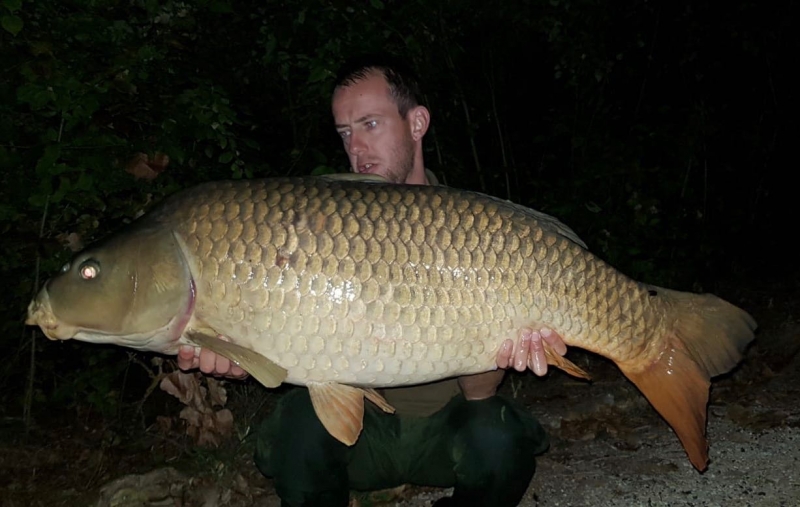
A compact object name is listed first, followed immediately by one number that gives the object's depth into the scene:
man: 1.79
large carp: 1.51
